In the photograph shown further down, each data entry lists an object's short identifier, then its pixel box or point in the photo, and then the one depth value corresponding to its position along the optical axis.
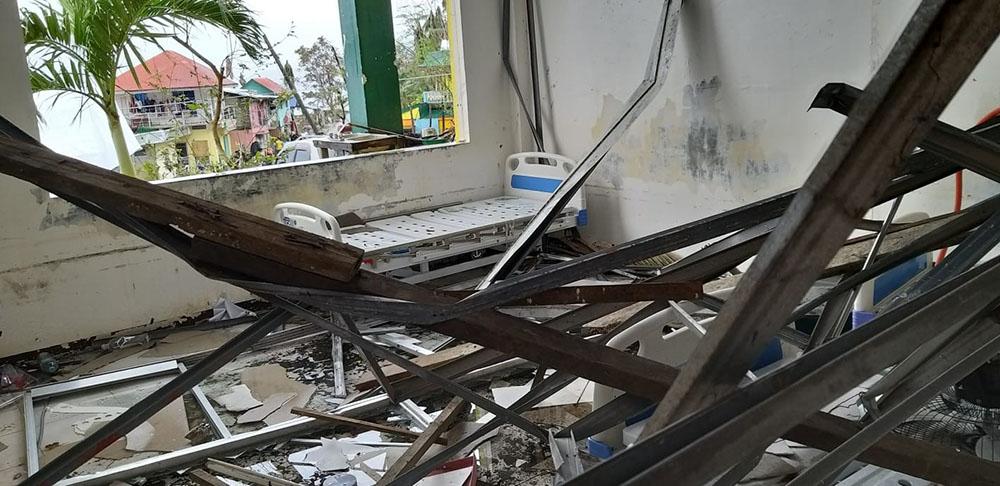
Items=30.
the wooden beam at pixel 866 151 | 0.76
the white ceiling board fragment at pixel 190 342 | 3.60
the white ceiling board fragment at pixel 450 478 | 2.23
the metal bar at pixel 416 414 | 2.66
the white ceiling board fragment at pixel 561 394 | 2.79
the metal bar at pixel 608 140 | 1.62
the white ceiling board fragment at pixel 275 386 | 2.88
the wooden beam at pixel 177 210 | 0.92
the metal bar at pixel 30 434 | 2.53
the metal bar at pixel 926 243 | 1.38
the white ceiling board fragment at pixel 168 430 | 2.66
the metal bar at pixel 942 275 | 1.25
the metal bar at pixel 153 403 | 1.11
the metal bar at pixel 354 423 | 2.57
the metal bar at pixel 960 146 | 1.07
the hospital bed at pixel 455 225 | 3.81
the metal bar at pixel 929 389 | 1.03
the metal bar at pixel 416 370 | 1.05
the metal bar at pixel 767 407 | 0.77
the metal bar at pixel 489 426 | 1.40
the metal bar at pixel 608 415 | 1.35
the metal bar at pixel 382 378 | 1.76
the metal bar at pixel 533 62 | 4.85
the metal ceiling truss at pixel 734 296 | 0.77
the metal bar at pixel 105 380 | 3.12
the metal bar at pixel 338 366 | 3.01
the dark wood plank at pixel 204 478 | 2.31
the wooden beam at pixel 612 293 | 1.10
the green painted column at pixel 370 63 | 4.68
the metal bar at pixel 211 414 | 2.70
